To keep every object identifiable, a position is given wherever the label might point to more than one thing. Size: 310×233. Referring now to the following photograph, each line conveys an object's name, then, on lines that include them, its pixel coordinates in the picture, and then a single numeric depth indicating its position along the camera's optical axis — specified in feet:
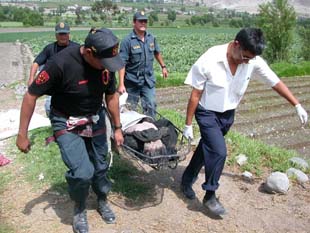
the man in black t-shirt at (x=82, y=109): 6.86
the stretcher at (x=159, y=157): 8.17
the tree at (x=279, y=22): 38.60
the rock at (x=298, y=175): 10.67
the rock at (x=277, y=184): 9.83
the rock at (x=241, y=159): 11.72
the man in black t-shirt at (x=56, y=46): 11.68
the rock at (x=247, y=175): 10.84
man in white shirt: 8.18
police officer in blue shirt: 11.78
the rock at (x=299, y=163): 11.53
